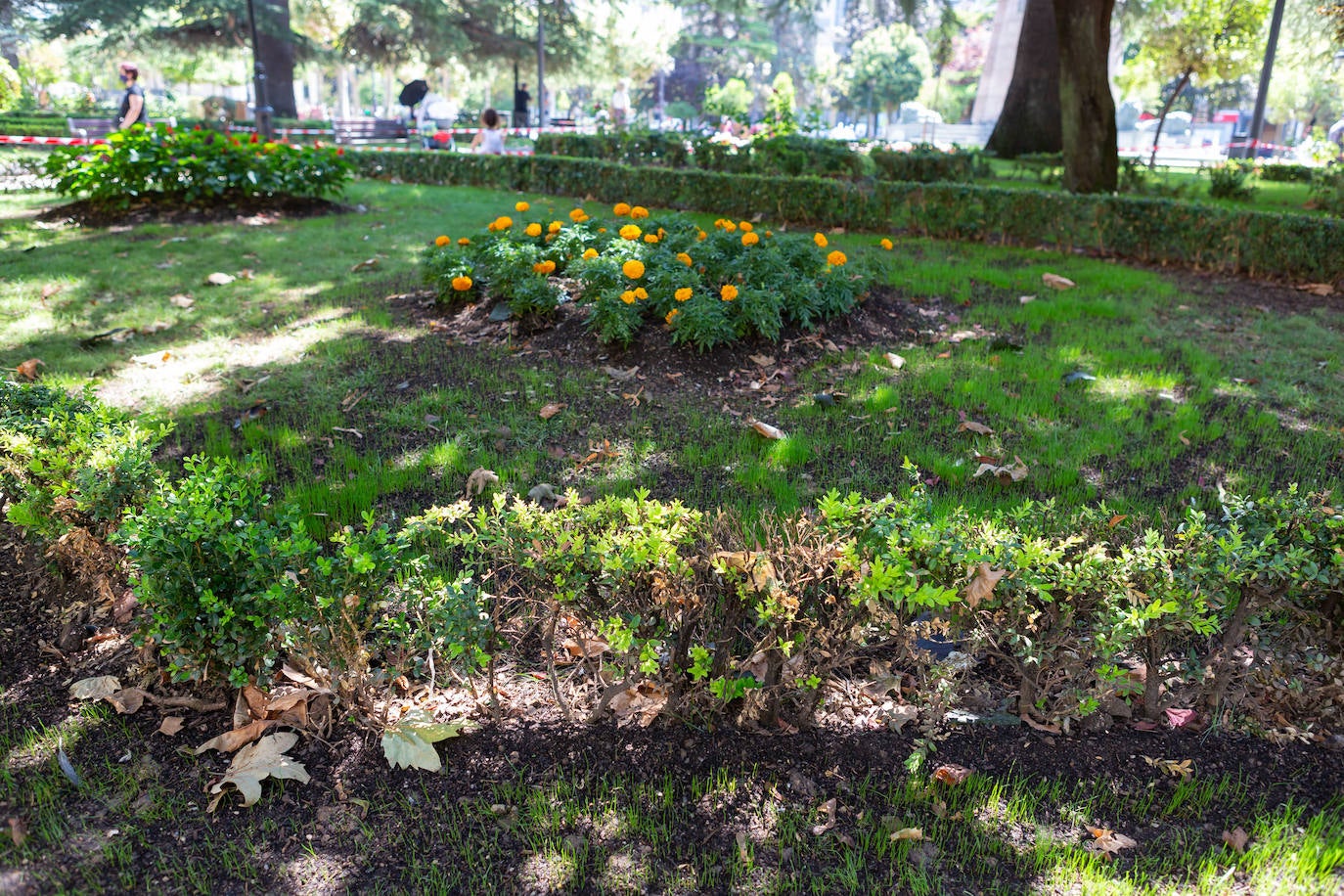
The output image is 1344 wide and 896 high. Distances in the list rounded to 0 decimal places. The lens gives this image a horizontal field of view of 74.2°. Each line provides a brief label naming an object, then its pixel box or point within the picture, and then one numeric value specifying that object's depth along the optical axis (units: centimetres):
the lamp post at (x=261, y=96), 2216
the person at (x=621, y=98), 5191
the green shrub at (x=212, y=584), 221
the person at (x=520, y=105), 2867
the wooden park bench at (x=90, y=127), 2134
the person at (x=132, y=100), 1296
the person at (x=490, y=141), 1952
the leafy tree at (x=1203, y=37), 2153
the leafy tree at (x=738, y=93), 5588
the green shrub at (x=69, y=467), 266
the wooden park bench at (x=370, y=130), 2791
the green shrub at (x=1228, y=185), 1338
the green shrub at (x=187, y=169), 985
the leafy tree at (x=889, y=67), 7062
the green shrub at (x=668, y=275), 534
